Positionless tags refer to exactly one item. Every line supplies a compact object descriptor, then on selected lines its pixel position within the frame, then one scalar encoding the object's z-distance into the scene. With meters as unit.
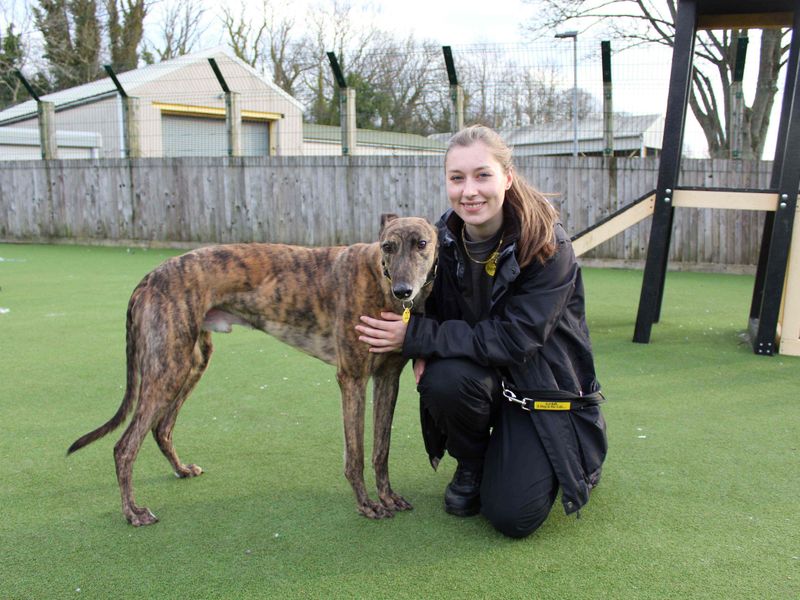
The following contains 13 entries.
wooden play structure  5.14
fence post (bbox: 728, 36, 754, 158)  8.93
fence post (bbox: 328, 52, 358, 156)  10.90
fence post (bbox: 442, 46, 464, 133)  10.16
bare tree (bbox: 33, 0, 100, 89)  26.50
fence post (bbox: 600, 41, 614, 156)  9.21
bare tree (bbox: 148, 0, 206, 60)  30.64
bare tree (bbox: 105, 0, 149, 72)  28.23
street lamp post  10.12
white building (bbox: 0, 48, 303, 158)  19.80
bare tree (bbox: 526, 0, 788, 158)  12.45
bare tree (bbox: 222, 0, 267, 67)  29.97
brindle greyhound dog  2.74
